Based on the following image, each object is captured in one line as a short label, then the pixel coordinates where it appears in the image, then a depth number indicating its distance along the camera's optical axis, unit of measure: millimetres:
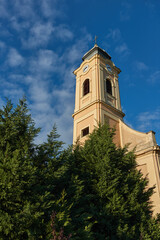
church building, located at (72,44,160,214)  14766
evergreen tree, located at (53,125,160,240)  8016
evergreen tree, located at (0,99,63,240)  5605
